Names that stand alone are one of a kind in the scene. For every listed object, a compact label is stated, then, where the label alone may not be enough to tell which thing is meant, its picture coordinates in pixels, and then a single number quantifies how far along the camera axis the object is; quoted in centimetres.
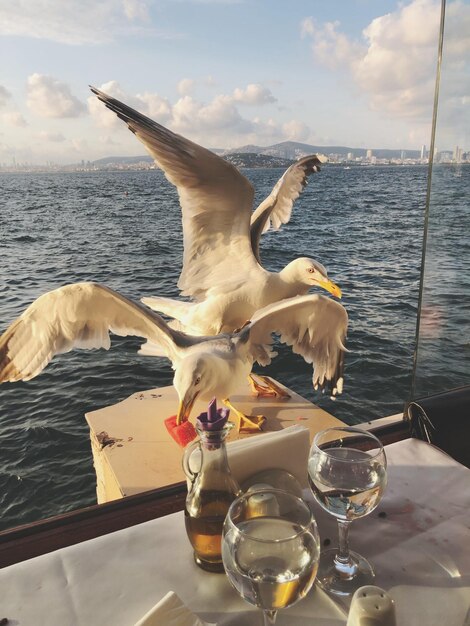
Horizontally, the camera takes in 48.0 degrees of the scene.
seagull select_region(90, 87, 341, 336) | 266
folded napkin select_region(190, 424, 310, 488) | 85
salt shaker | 57
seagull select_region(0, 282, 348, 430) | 189
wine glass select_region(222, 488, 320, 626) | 58
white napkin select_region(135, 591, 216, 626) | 64
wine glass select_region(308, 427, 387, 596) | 75
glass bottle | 75
